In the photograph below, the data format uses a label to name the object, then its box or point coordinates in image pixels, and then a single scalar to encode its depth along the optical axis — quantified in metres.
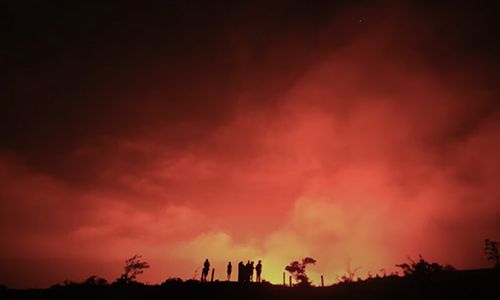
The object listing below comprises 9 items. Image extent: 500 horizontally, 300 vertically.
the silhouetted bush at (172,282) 33.35
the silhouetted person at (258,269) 35.75
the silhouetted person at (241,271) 33.47
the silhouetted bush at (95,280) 43.62
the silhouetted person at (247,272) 33.66
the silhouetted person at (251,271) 34.00
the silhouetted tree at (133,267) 51.31
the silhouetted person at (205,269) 34.79
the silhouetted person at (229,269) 35.62
